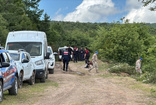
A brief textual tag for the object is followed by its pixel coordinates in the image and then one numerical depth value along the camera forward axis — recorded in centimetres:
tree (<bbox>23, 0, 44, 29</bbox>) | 7593
